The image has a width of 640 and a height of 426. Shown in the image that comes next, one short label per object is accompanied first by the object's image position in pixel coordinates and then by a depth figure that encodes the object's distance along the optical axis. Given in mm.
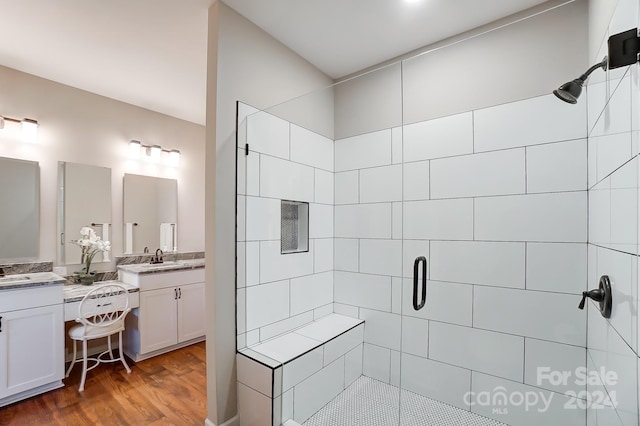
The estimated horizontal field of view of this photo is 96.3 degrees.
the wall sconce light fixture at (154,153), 3226
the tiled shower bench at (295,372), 1575
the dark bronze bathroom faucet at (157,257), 3360
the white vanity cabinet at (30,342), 2062
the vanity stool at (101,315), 2371
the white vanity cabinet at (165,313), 2791
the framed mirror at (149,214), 3207
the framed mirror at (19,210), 2441
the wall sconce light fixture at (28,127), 2490
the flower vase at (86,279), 2763
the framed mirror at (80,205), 2750
